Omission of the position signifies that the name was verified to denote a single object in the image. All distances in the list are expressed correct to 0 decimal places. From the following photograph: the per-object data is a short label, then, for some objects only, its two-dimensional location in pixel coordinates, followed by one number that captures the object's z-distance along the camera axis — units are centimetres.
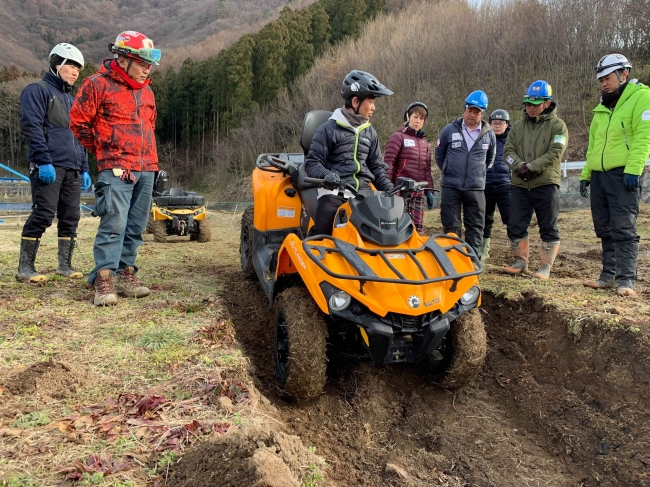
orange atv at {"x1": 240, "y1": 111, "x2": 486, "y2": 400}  286
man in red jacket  421
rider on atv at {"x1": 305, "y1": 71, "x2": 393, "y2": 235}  399
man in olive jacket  535
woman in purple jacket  592
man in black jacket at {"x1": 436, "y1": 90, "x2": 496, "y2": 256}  539
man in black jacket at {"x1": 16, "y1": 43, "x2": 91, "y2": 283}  483
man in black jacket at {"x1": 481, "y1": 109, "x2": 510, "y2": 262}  634
